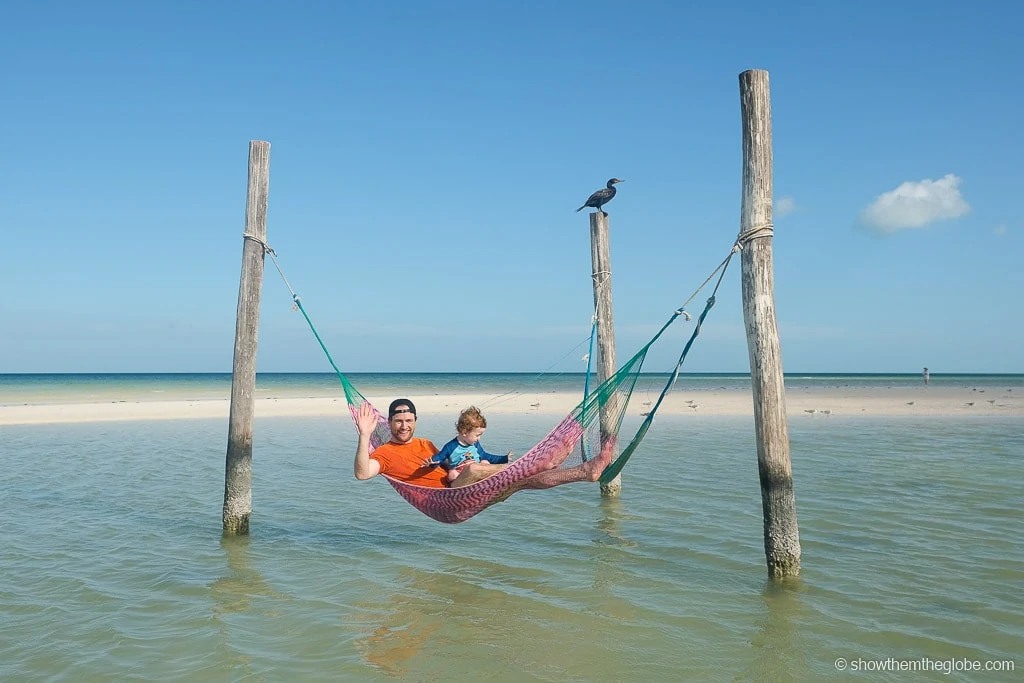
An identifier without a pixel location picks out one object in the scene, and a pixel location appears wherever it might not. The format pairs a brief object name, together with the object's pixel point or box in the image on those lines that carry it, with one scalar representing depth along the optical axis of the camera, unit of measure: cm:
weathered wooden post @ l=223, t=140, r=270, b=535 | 644
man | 521
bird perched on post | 779
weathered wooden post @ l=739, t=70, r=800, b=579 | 489
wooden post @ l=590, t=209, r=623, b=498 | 787
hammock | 515
